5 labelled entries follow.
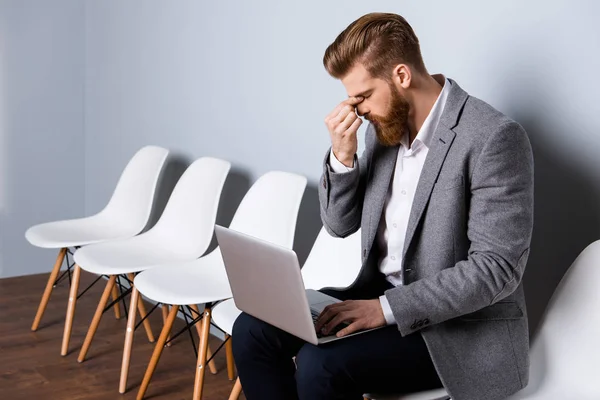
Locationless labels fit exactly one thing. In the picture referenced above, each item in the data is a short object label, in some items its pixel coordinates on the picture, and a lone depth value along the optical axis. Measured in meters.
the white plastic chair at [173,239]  3.00
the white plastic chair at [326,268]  2.37
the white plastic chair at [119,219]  3.40
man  1.70
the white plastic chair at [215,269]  2.57
